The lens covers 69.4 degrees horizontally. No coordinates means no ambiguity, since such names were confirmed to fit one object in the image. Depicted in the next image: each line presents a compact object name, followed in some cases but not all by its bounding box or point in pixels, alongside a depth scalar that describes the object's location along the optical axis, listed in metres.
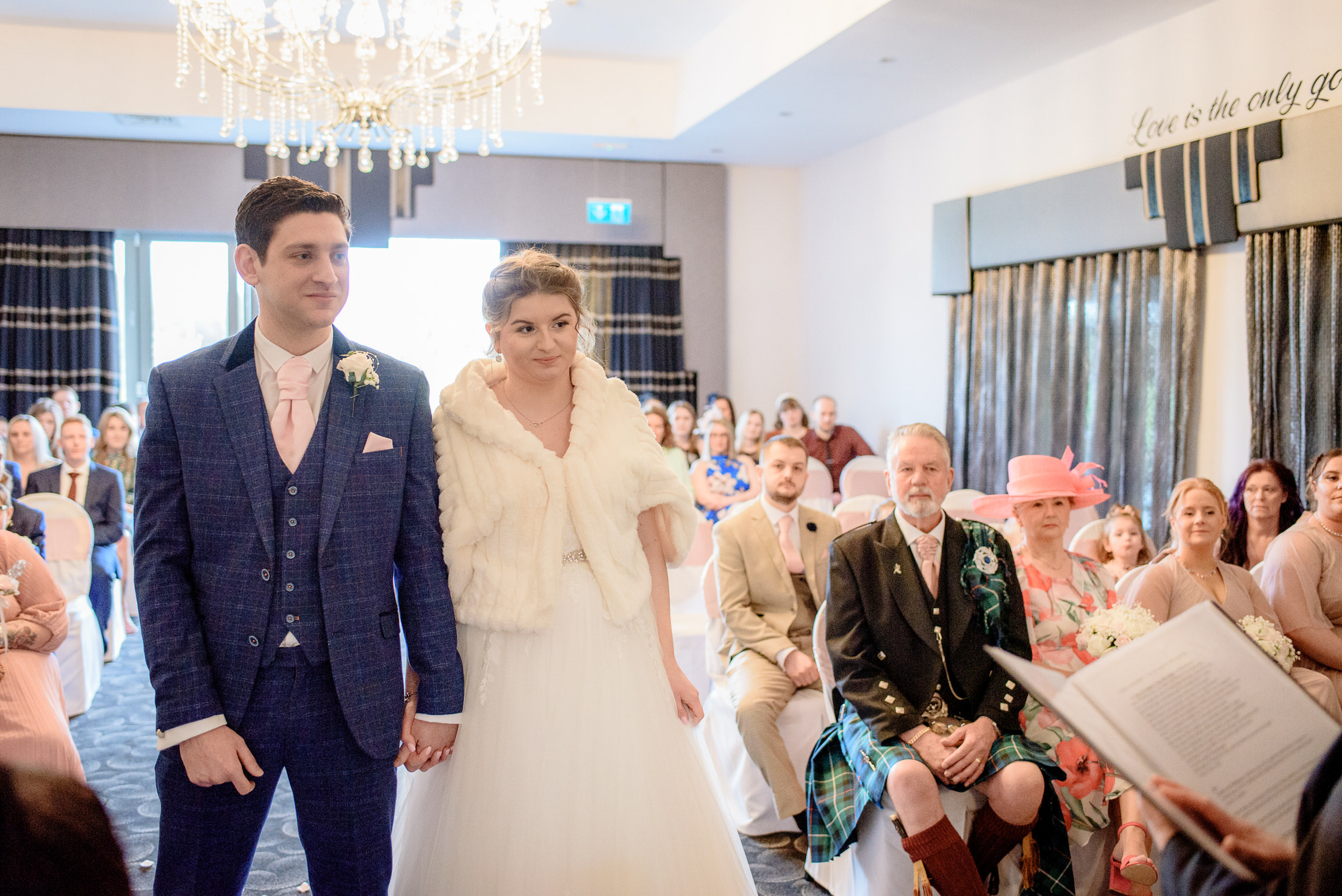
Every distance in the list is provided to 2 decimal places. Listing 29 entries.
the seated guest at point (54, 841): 0.83
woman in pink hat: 2.62
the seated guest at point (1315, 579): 3.35
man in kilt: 2.35
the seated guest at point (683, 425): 7.75
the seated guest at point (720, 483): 6.11
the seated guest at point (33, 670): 2.45
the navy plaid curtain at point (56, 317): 8.78
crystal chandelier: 5.15
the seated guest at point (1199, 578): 3.14
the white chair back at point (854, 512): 4.88
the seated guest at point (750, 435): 7.41
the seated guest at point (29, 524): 3.96
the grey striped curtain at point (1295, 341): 4.74
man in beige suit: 3.39
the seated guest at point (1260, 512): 4.14
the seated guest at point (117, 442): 6.70
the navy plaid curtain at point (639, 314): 9.75
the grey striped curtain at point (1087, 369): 5.60
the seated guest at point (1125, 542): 3.86
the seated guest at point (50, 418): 7.23
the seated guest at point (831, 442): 8.41
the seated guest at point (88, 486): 5.52
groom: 1.62
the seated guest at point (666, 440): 6.79
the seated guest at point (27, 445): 5.90
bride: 1.85
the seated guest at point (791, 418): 8.34
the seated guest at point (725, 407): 8.16
